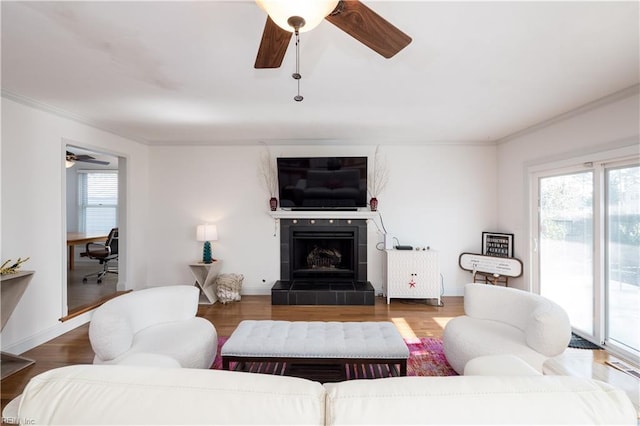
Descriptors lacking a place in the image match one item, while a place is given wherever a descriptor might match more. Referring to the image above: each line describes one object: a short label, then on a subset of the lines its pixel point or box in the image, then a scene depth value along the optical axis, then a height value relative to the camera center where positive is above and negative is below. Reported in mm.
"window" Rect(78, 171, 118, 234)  6480 +331
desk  4499 -422
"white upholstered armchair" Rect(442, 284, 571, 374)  1904 -891
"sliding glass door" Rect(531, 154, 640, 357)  2570 -353
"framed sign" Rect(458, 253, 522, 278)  3777 -723
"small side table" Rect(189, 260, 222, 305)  3973 -913
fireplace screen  4346 -668
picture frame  3955 -446
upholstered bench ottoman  1940 -959
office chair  4966 -673
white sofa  787 -550
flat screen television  4082 +475
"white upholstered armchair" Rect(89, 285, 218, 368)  1797 -851
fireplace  3896 -773
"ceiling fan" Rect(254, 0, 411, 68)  1022 +823
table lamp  4098 -314
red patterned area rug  2309 -1304
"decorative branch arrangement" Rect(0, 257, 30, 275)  2293 -449
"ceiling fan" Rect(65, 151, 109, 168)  4273 +1049
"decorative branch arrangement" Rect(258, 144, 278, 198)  4336 +670
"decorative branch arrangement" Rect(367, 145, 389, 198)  4344 +635
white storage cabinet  3941 -861
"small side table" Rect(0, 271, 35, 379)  2258 -661
